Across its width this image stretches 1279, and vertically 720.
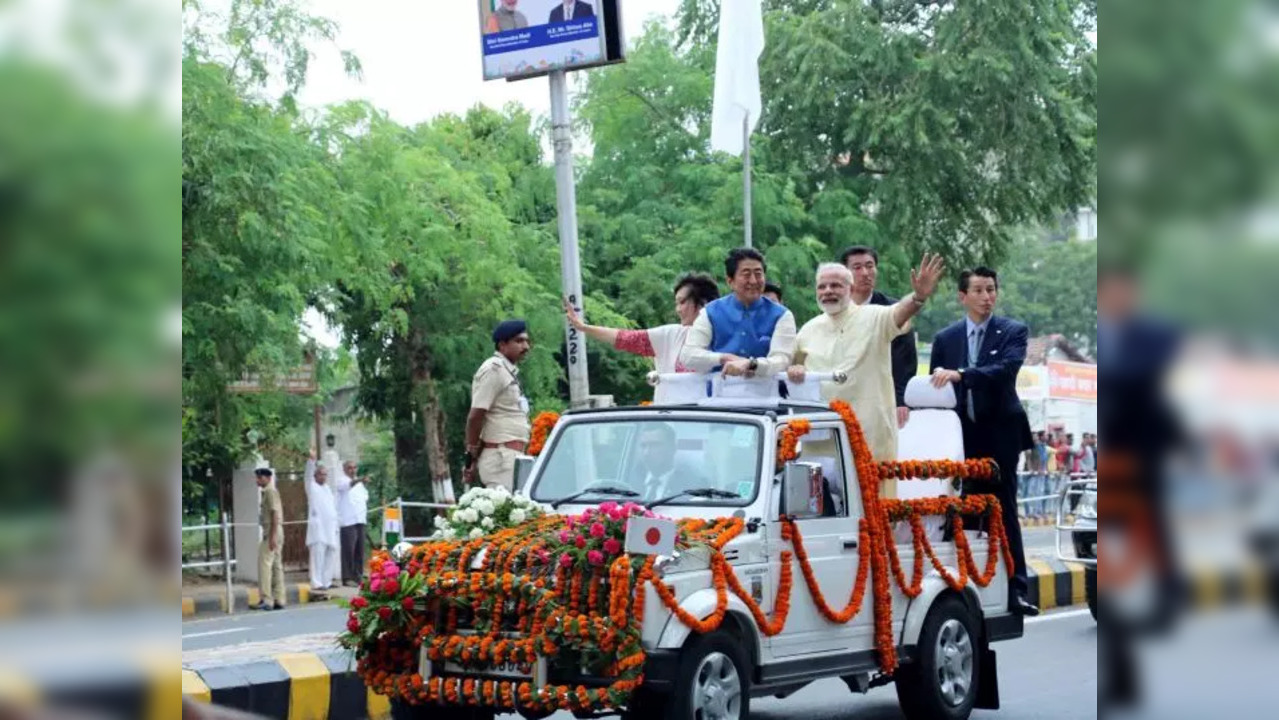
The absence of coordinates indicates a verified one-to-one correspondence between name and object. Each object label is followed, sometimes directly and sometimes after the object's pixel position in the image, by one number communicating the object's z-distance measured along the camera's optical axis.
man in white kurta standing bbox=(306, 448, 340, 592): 23.11
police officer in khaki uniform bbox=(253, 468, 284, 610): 21.23
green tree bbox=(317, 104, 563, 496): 23.22
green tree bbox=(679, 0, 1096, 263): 28.67
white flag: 16.30
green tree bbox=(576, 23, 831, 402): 27.00
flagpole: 16.83
